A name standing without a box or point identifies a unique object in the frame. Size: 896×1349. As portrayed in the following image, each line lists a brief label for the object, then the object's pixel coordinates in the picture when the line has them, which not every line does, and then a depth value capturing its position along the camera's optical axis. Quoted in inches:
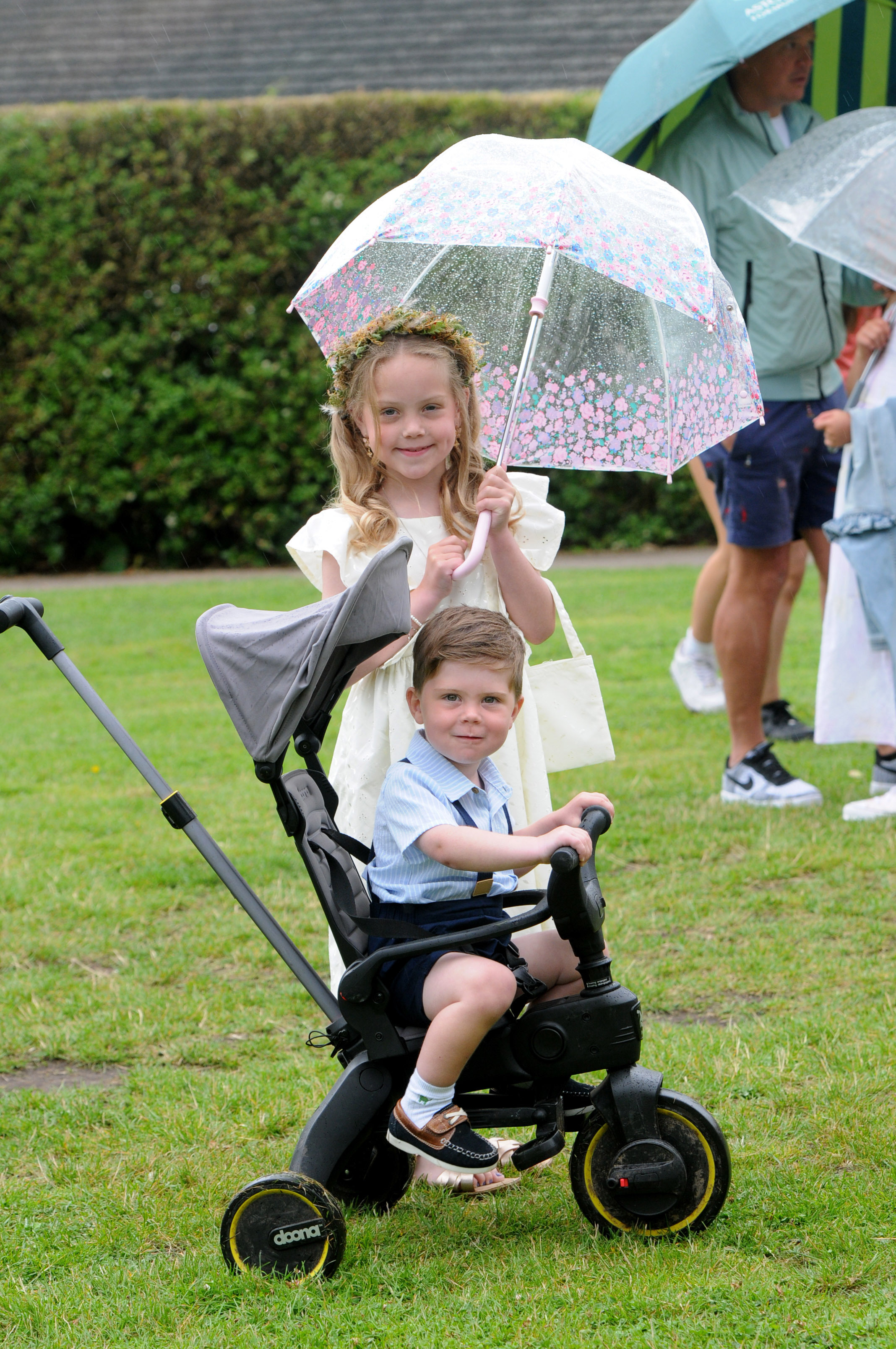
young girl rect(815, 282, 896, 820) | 409.1
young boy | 196.5
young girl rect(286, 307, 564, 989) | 234.2
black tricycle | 197.3
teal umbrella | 362.3
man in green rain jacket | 409.7
